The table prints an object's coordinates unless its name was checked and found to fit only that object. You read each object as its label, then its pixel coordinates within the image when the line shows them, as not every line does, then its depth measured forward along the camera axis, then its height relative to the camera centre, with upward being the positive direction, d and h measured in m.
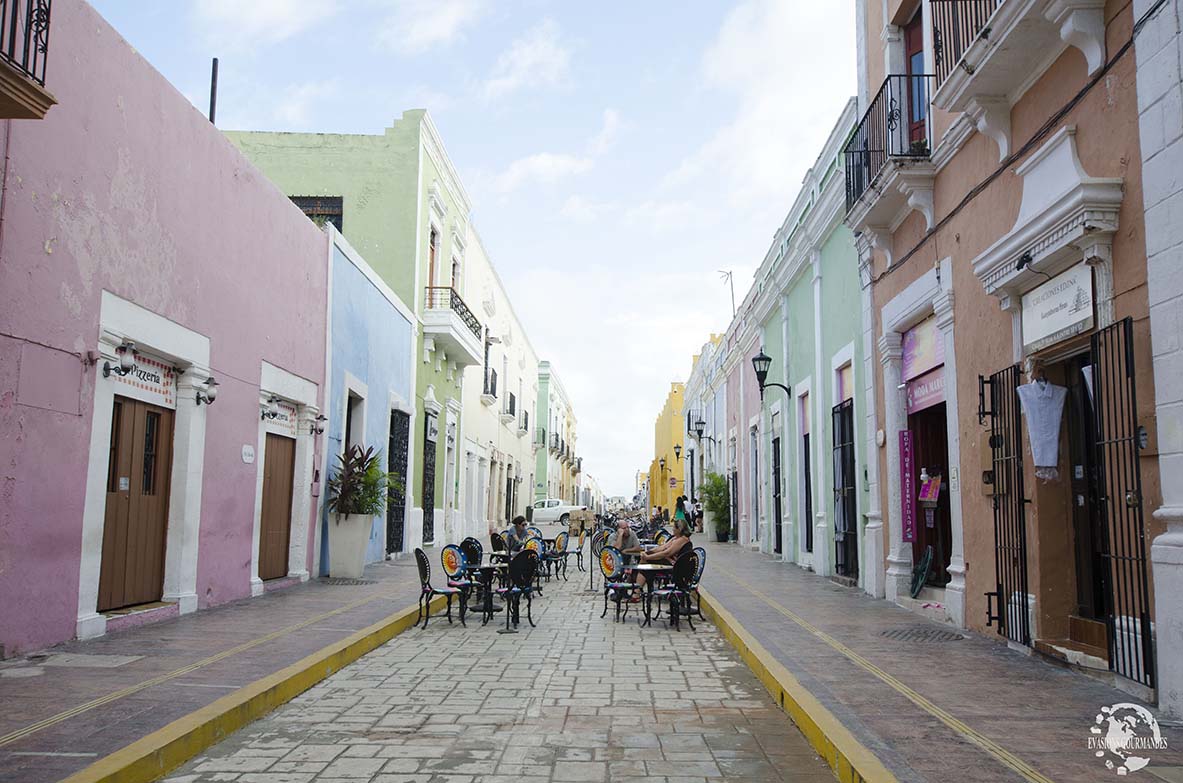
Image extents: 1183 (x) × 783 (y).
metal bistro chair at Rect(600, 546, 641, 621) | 10.55 -0.84
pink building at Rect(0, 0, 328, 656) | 6.82 +1.36
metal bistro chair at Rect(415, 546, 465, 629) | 9.55 -0.97
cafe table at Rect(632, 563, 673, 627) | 10.24 -0.82
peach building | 5.79 +1.51
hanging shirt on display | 6.79 +0.64
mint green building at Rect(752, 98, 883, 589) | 12.81 +1.95
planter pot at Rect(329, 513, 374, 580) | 13.45 -0.66
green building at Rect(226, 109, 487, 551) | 19.45 +6.28
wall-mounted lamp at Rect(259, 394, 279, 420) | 11.55 +1.17
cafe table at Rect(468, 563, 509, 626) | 10.02 -0.87
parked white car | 36.78 -0.44
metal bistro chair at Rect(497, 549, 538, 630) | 9.51 -0.83
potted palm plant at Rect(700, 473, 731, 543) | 26.95 -0.06
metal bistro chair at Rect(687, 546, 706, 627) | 10.30 -0.86
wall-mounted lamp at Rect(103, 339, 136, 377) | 7.92 +1.21
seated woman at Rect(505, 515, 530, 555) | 13.26 -0.49
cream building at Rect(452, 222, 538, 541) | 27.66 +3.28
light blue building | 14.27 +2.25
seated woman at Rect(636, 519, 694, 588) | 10.83 -0.54
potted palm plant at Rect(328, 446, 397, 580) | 13.45 -0.19
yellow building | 50.94 +2.70
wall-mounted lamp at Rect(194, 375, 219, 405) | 9.66 +1.14
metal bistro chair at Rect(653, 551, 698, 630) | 9.87 -0.91
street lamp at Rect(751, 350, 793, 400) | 16.19 +2.51
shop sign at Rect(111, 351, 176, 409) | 8.47 +1.12
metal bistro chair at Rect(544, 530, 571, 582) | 15.27 -0.85
